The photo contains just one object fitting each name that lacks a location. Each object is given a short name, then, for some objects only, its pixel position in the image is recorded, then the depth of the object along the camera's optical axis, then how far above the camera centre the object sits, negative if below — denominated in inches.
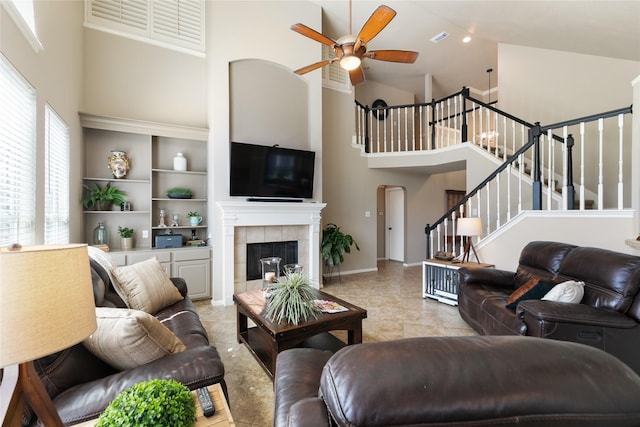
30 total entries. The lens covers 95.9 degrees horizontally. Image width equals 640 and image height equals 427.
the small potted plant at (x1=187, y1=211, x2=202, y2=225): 166.9 -2.6
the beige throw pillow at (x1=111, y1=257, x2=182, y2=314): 85.0 -22.9
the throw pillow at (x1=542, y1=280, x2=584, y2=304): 86.0 -23.9
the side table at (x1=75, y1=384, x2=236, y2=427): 38.2 -27.8
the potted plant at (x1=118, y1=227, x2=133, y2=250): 150.6 -12.8
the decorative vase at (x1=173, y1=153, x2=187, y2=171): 163.9 +28.8
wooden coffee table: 78.8 -33.7
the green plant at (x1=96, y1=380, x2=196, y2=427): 31.7 -22.3
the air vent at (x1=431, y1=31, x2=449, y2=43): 218.2 +136.2
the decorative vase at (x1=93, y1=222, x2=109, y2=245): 146.5 -10.9
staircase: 138.9 +37.5
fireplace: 159.0 -10.5
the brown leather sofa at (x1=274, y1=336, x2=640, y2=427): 20.8 -13.1
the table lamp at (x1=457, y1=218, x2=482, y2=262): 148.7 -7.0
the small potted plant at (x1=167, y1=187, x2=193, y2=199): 161.4 +11.6
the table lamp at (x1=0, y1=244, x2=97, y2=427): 28.8 -10.9
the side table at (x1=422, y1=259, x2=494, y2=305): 151.6 -36.0
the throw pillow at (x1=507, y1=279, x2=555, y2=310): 94.4 -25.7
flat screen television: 159.6 +24.4
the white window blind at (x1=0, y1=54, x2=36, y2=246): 67.9 +14.8
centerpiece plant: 84.4 -26.4
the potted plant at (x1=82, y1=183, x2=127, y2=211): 143.3 +8.5
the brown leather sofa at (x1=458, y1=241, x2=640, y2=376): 77.2 -27.1
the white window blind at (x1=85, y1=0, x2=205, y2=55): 149.0 +105.9
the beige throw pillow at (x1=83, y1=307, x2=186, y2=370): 47.6 -21.1
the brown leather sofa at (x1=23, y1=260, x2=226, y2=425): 42.1 -26.3
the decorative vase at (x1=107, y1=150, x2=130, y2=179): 151.6 +26.6
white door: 289.4 -9.5
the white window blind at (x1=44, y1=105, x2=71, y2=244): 100.7 +13.9
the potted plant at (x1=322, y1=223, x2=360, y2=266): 197.9 -21.9
